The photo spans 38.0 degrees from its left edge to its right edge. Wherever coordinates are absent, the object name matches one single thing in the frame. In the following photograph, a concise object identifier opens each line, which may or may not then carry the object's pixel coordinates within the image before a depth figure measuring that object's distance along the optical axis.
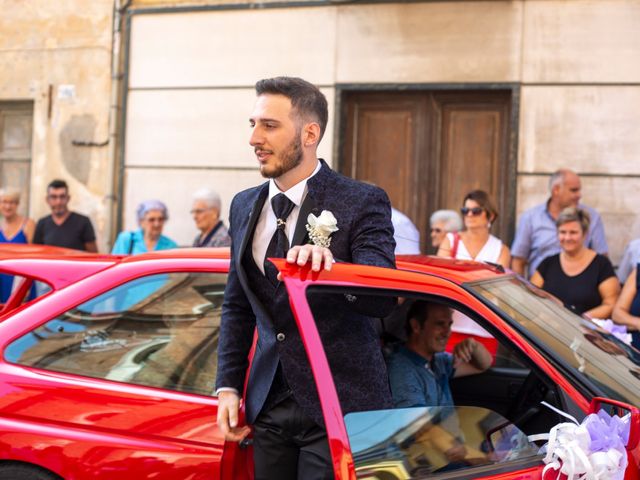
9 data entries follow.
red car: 2.55
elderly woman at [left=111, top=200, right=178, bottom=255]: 6.68
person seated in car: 3.44
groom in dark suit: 2.59
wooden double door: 8.47
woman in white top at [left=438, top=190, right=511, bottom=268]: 6.18
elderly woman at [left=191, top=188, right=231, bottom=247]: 6.91
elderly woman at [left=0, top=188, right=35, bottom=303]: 7.93
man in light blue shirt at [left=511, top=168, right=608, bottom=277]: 6.84
